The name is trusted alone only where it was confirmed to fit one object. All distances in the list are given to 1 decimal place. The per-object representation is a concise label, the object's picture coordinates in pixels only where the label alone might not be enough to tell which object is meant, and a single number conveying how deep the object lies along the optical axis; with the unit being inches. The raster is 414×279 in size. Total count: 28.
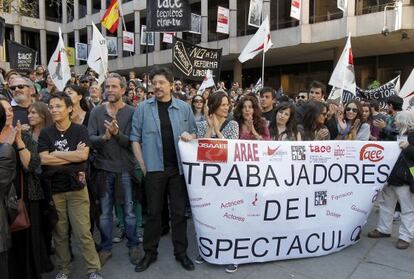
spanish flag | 460.4
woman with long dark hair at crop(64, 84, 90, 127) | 173.0
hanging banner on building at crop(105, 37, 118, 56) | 1057.5
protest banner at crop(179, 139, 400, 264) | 159.0
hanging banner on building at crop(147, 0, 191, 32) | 270.1
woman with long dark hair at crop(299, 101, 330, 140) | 206.2
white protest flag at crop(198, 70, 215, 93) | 358.1
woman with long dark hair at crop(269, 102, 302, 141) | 190.7
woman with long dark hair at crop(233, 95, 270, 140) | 183.6
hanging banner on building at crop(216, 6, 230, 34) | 803.4
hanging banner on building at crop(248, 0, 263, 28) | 721.6
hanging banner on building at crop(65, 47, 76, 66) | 747.0
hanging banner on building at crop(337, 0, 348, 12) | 736.9
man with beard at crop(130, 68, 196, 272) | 160.6
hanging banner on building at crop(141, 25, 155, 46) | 894.7
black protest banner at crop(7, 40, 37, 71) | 393.4
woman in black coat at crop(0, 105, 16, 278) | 106.3
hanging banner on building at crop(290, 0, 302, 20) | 705.3
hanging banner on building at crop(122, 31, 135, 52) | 970.7
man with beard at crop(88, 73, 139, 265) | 167.3
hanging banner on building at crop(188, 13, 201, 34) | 869.3
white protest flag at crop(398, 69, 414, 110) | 254.2
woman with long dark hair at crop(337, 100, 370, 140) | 228.5
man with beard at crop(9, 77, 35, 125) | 170.9
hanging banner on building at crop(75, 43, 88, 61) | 920.9
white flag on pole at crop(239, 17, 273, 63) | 392.5
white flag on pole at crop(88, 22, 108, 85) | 341.4
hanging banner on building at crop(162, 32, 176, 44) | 812.1
